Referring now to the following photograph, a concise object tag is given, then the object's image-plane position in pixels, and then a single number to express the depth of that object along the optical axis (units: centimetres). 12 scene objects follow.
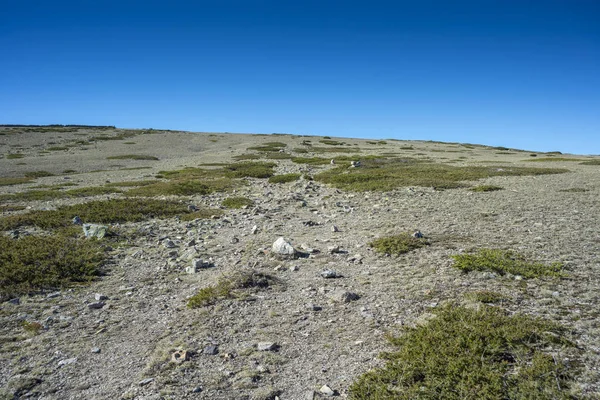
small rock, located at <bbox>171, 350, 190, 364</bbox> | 549
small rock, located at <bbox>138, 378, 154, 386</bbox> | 499
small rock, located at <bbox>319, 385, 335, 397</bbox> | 462
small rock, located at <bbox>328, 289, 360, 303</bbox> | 727
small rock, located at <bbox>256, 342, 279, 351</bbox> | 575
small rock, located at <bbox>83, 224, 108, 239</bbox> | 1233
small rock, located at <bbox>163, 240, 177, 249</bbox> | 1162
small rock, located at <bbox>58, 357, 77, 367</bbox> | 559
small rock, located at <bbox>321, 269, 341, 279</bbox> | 853
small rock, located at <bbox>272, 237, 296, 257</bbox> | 1003
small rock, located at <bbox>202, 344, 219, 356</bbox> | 569
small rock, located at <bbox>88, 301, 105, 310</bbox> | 761
